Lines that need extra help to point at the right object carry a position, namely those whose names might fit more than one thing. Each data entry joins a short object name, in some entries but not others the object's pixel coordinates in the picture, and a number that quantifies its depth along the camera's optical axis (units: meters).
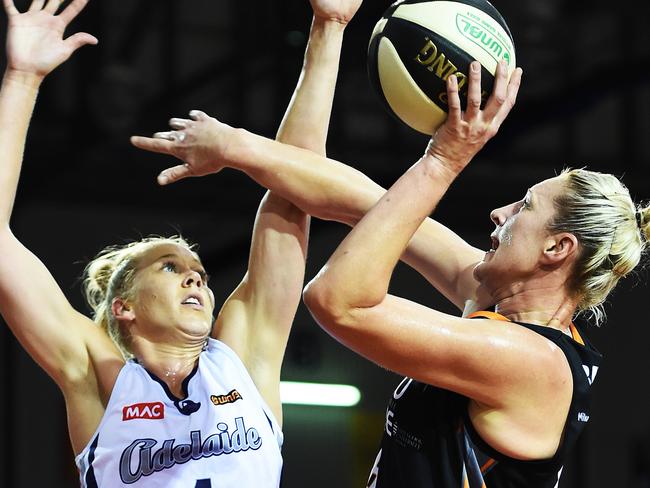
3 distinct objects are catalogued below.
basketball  4.35
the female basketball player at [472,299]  4.07
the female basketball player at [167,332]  4.90
